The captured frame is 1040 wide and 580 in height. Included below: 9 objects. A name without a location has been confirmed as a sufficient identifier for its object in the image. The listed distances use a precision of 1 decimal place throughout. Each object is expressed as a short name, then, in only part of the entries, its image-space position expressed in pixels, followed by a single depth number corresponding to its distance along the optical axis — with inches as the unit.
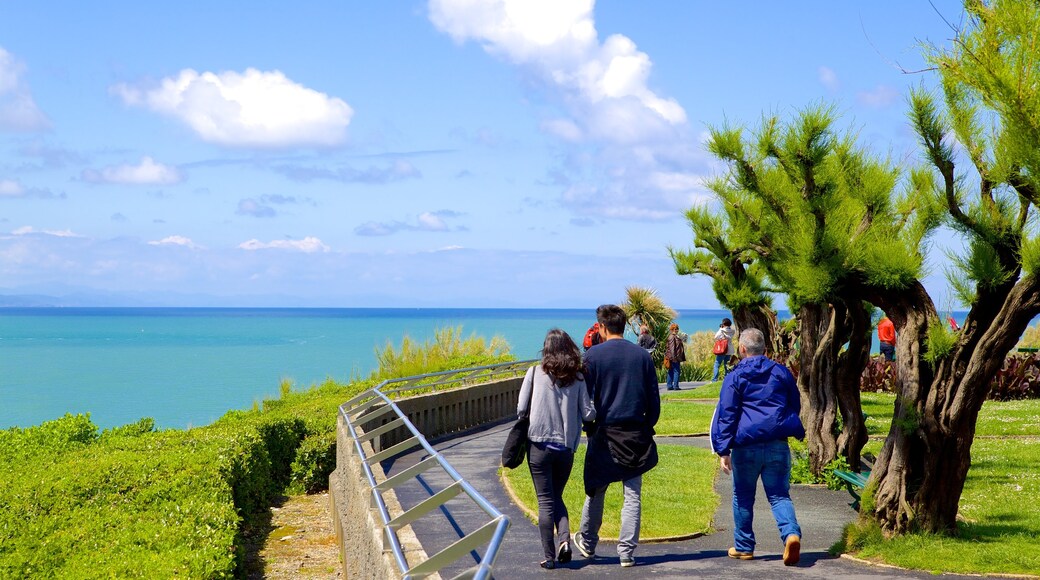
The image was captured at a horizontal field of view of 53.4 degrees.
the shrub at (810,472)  509.0
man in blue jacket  327.4
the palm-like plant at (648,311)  1451.8
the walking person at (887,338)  1029.4
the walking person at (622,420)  325.4
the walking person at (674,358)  1160.2
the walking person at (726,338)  1156.3
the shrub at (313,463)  604.7
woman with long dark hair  321.4
